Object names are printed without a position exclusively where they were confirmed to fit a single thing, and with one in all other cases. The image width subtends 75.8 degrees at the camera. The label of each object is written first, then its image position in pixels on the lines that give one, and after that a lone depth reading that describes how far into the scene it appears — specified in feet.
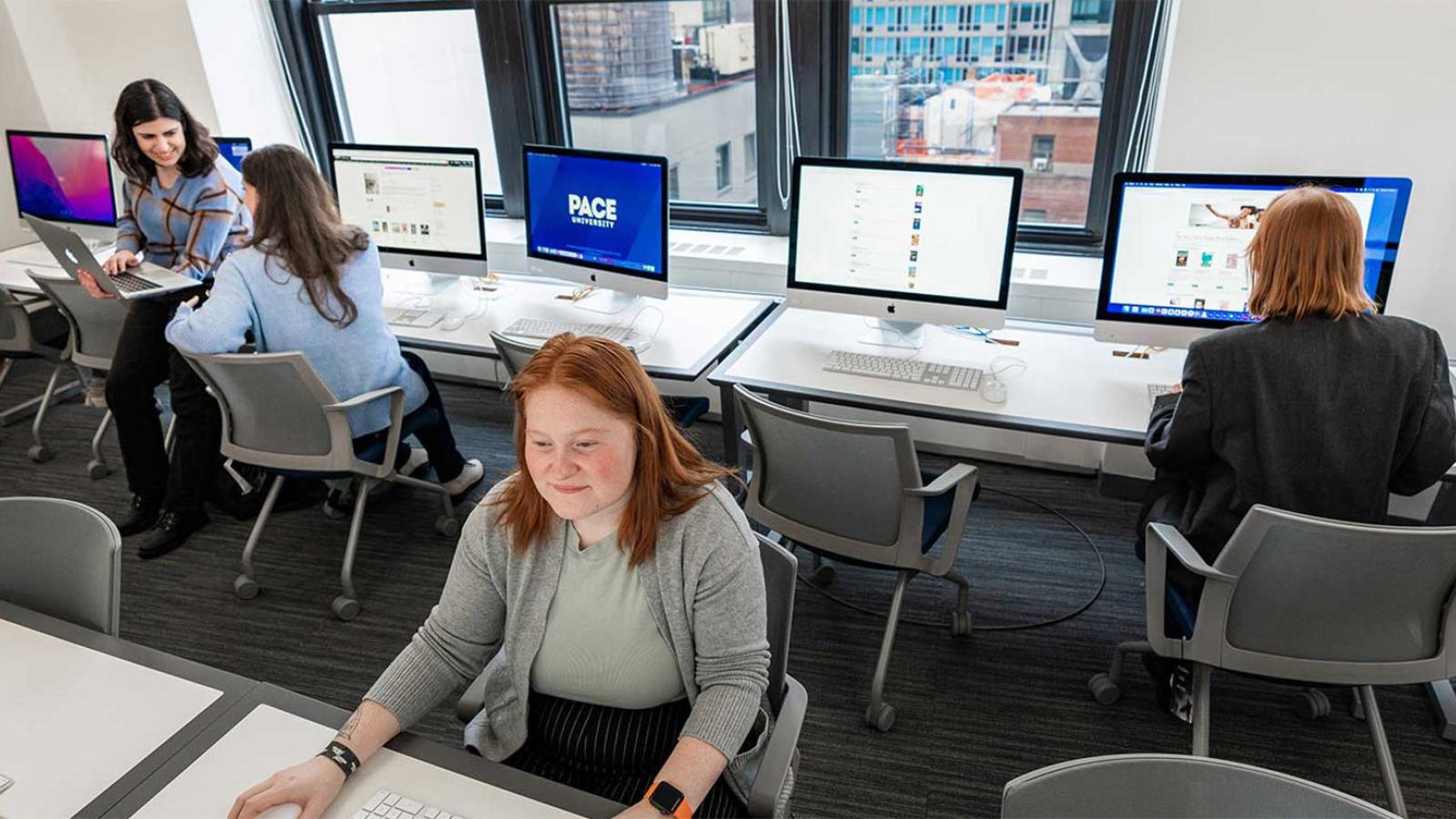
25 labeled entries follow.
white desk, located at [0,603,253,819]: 4.02
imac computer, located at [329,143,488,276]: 10.67
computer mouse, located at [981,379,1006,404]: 7.91
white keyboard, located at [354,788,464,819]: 3.87
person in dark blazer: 5.88
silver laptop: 9.88
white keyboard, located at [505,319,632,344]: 9.75
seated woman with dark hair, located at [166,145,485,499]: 8.34
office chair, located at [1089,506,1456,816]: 5.18
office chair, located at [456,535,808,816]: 4.61
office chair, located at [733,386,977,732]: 6.75
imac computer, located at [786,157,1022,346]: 8.46
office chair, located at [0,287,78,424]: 12.05
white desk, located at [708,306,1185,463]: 7.59
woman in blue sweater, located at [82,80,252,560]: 10.22
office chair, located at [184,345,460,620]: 8.13
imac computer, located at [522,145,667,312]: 9.65
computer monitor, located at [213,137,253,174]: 12.35
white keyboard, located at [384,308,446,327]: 10.30
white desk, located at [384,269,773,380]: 9.24
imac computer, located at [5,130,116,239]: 13.12
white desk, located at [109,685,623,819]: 3.90
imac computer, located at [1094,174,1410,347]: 7.40
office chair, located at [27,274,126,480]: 10.79
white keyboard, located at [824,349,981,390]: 8.25
